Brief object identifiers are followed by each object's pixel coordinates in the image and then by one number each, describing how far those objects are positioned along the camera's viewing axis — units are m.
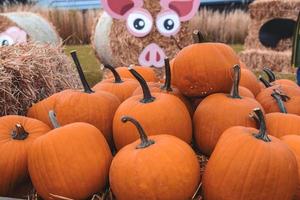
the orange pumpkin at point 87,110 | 1.66
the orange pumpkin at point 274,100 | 1.79
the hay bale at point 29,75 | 2.10
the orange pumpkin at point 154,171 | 1.26
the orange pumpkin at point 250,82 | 1.95
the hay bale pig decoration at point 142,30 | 4.50
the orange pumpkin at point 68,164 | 1.38
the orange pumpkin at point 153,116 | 1.49
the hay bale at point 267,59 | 7.79
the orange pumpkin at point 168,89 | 1.66
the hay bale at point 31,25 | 6.40
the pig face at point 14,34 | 6.07
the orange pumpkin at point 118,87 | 1.94
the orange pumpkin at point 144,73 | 2.29
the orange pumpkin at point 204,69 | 1.60
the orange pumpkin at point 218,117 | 1.50
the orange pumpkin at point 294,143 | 1.38
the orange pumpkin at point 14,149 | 1.50
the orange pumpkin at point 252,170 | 1.23
